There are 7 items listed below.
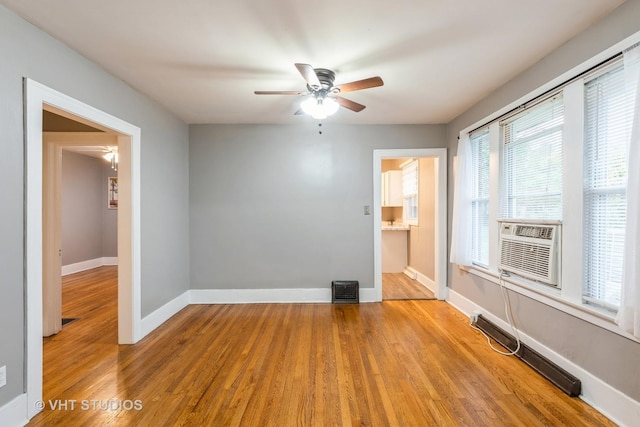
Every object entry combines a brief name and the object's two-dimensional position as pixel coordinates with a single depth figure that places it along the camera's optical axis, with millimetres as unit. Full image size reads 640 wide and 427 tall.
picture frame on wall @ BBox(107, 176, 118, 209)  7242
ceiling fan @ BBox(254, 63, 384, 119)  2366
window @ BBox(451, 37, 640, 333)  1842
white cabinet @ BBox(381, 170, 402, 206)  6254
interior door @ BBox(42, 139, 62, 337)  3039
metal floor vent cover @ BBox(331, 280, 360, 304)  4117
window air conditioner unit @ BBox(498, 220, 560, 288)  2271
